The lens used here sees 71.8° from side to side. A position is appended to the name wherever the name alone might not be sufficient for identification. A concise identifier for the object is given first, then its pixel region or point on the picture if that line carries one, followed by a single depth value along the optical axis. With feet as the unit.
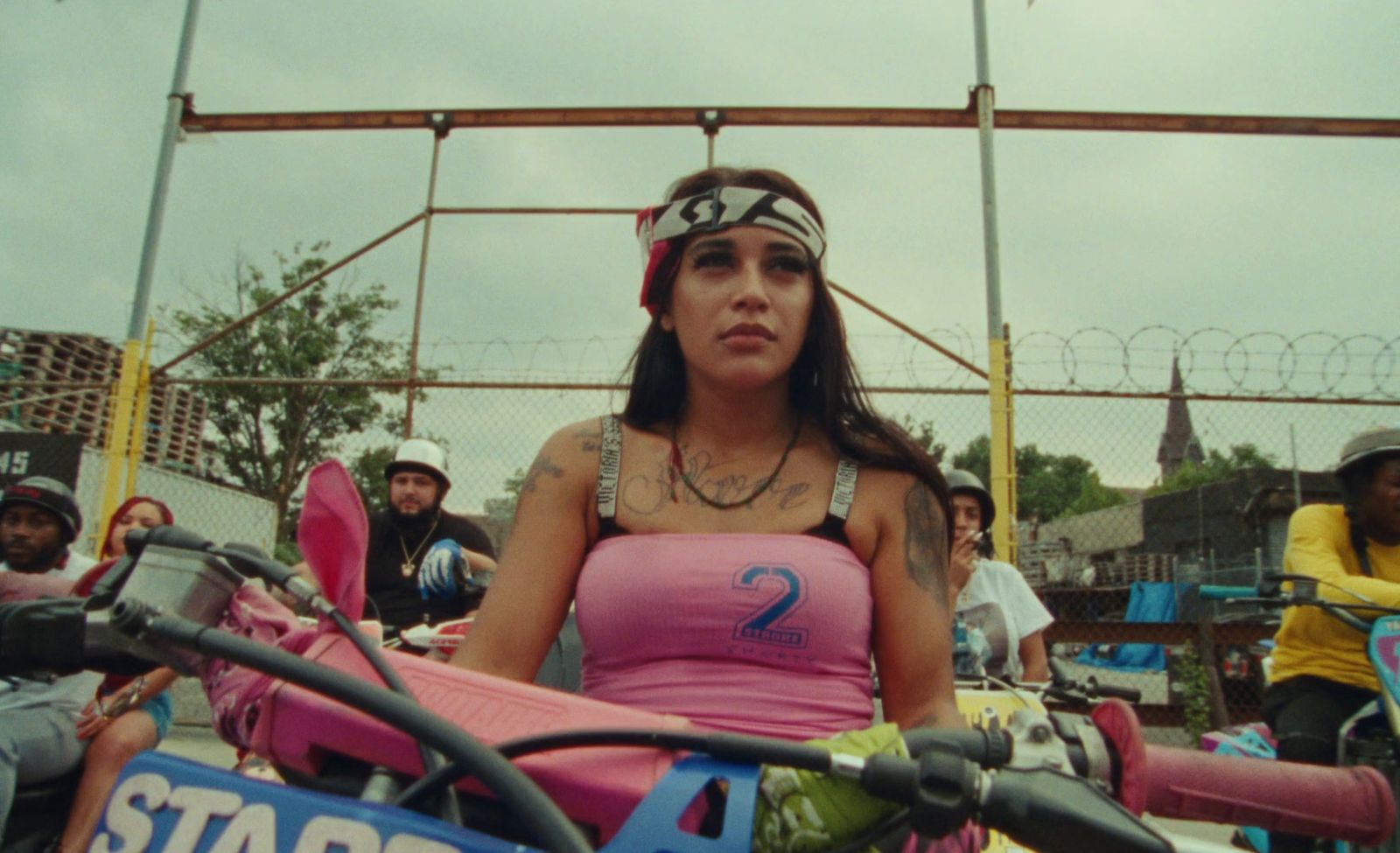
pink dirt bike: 2.31
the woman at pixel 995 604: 14.89
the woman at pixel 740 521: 4.65
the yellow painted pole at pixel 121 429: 22.27
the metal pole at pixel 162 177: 23.07
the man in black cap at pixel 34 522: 13.01
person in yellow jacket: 11.54
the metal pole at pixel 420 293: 20.99
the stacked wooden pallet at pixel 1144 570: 78.93
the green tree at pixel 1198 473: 174.56
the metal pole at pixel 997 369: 19.95
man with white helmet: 15.98
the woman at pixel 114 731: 10.42
